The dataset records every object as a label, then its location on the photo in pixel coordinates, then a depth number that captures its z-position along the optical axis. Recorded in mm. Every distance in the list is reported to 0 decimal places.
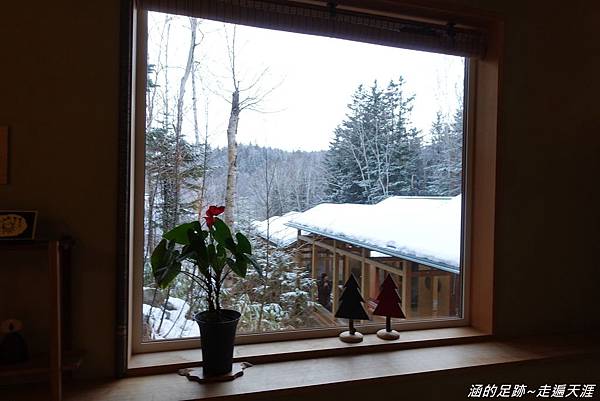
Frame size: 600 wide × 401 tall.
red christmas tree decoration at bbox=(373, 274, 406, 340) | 1734
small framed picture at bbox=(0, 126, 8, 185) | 1283
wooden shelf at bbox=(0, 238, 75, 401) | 1143
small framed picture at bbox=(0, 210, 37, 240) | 1203
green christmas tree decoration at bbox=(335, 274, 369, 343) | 1681
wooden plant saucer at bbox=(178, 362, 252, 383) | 1383
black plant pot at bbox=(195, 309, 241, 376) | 1377
